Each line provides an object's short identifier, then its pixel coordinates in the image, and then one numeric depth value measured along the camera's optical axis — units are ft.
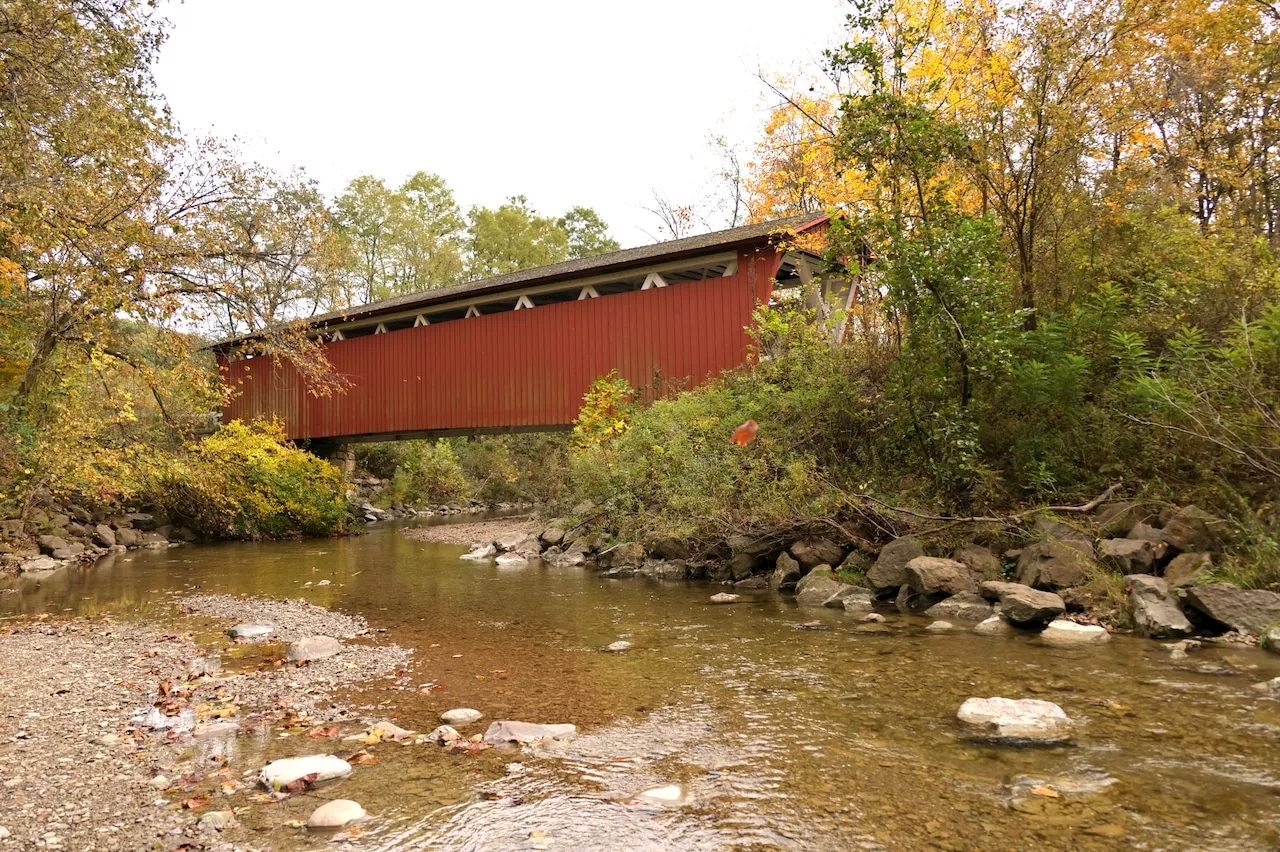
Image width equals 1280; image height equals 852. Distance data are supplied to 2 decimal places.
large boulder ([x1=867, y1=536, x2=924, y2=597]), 22.74
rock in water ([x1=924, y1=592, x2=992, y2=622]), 19.88
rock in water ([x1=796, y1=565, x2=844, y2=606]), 23.18
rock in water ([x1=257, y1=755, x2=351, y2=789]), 9.60
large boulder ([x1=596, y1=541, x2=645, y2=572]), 32.32
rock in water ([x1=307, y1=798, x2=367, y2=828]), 8.50
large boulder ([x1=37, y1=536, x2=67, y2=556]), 39.83
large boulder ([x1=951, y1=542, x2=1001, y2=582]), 21.75
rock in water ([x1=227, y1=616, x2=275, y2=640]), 19.80
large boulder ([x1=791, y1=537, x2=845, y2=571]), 26.21
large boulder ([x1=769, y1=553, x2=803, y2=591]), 26.09
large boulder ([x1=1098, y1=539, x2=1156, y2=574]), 19.29
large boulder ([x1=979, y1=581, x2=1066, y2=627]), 18.07
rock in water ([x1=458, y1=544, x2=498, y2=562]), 39.04
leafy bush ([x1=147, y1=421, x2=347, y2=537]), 49.16
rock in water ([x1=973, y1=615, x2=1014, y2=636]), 17.94
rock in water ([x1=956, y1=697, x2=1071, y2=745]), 10.71
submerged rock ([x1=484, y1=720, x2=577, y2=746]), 11.34
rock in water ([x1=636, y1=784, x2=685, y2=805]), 9.16
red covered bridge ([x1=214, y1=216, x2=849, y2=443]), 42.16
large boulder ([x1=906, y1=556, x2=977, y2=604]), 21.15
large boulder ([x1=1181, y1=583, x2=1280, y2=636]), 15.93
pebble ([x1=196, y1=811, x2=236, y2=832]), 8.30
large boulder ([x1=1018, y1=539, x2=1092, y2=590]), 19.56
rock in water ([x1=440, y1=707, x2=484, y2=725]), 12.30
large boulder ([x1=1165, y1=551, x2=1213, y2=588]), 17.81
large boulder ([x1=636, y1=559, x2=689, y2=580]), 30.53
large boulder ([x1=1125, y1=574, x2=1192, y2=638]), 16.67
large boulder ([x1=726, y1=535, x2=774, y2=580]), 28.27
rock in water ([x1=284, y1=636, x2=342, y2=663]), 17.07
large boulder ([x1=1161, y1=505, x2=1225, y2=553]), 18.66
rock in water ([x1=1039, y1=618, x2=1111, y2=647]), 16.58
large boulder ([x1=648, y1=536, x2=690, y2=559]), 30.96
